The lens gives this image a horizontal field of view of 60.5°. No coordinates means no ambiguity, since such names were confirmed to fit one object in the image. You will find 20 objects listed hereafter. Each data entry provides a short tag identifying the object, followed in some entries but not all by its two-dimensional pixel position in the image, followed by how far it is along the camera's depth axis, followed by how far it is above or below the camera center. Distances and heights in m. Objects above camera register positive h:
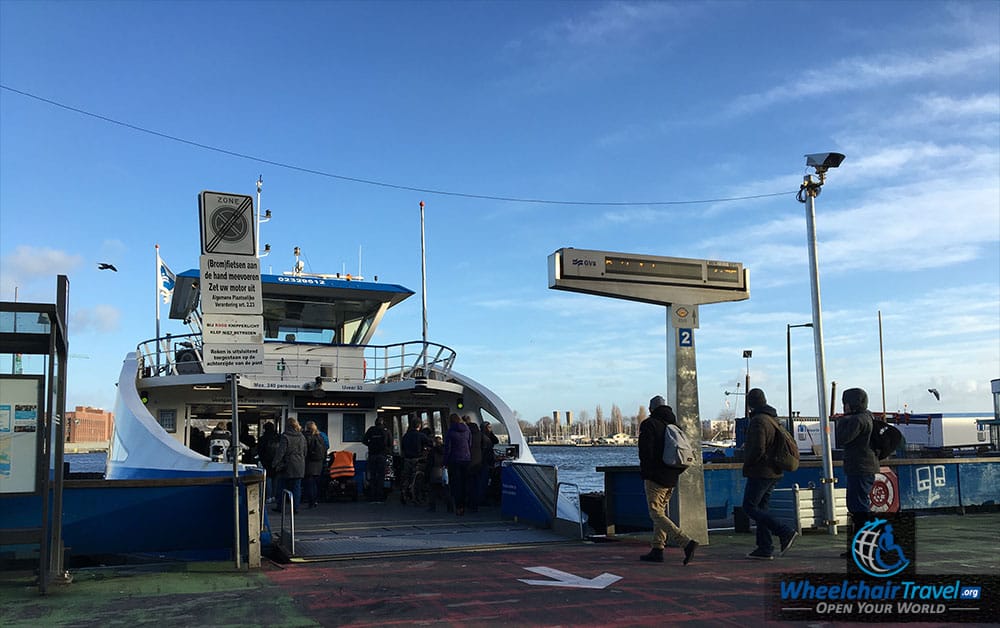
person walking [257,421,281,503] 13.78 -0.74
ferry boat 15.62 +0.50
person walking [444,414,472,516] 12.98 -0.84
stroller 15.02 -1.30
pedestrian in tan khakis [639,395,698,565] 8.45 -0.82
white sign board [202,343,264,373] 7.93 +0.45
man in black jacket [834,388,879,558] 8.37 -0.56
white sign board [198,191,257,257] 8.16 +1.75
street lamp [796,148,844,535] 10.67 +1.37
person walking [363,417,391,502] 15.40 -0.95
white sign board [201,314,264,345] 7.96 +0.73
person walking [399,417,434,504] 14.91 -0.90
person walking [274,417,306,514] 11.88 -0.70
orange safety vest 15.00 -1.08
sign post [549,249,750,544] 9.34 +1.19
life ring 11.37 -1.36
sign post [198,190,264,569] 7.99 +1.11
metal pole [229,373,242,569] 8.13 -0.91
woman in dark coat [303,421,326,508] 13.81 -0.83
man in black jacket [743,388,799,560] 8.41 -0.83
